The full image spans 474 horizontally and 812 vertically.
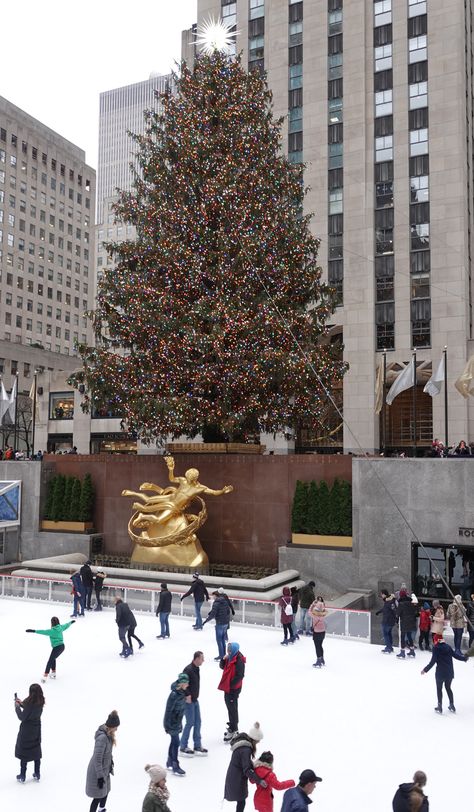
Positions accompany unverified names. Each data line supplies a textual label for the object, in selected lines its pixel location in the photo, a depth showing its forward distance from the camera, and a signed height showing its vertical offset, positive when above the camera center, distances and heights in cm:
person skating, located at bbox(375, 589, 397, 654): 1509 -346
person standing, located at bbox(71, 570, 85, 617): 1820 -361
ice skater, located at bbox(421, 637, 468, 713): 1106 -331
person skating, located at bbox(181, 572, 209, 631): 1695 -333
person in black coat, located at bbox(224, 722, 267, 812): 713 -322
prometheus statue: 2286 -226
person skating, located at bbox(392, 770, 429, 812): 600 -297
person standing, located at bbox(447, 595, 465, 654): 1420 -324
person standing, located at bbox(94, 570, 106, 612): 1888 -346
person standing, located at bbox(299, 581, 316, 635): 1652 -327
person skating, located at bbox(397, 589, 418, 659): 1471 -340
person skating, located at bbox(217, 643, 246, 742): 1016 -332
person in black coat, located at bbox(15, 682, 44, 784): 850 -339
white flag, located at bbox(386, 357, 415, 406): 2478 +289
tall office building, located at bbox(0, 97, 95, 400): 8194 +2781
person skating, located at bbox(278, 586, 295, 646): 1568 -355
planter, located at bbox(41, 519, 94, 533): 2659 -270
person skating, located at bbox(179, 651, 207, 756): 950 -350
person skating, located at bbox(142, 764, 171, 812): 638 -313
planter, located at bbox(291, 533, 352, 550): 2231 -265
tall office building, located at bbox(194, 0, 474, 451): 4541 +1936
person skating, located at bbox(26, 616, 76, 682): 1262 -342
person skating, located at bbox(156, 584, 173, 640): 1590 -351
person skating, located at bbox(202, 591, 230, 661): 1426 -332
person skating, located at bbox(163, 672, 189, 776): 888 -333
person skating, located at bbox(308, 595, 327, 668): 1393 -337
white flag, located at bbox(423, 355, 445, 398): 2441 +285
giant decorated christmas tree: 2545 +676
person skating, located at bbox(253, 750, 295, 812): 691 -323
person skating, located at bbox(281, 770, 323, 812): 610 -300
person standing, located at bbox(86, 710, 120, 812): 756 -344
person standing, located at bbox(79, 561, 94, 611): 1830 -325
